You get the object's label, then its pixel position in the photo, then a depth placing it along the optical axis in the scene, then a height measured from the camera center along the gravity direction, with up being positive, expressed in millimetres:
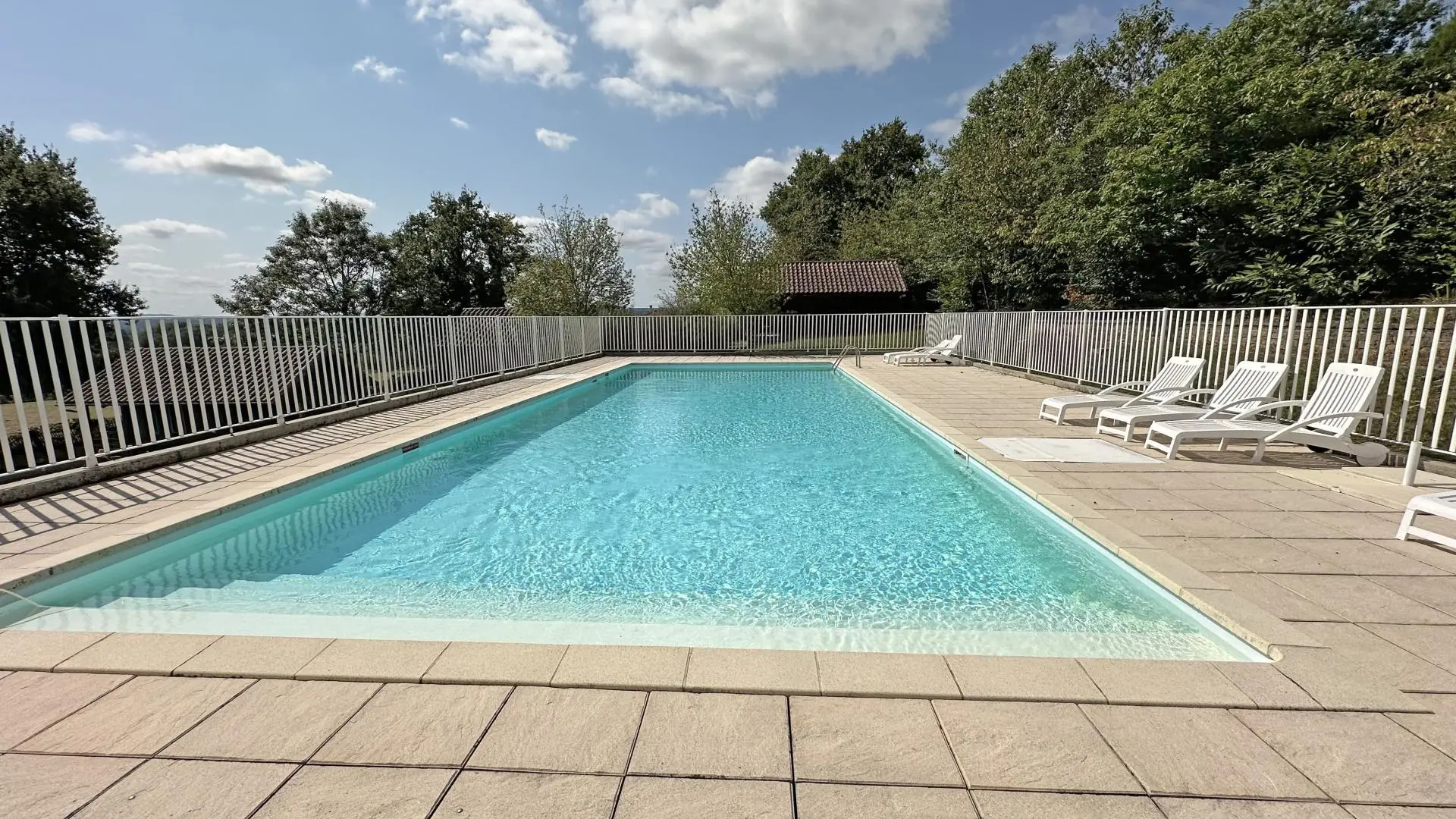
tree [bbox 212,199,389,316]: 27891 +3130
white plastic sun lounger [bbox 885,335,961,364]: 14453 -577
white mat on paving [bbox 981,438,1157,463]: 4746 -1126
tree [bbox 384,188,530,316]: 28109 +3634
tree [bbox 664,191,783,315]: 20734 +2425
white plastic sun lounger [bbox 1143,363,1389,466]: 4273 -837
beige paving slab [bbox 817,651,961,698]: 1780 -1149
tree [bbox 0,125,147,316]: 16344 +2883
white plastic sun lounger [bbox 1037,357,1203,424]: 6195 -772
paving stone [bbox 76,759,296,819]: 1334 -1128
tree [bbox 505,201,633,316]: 23141 +2413
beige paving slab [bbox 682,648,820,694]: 1805 -1145
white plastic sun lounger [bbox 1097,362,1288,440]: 5109 -733
